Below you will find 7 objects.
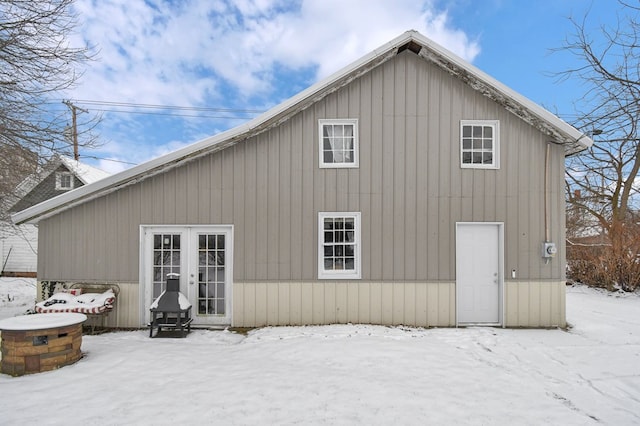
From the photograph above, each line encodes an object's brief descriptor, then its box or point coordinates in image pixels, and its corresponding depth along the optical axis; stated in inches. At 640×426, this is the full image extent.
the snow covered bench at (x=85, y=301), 222.9
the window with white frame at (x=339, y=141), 251.6
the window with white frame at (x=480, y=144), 252.5
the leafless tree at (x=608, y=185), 202.4
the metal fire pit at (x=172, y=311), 221.7
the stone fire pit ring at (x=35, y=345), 162.2
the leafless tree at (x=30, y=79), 252.2
